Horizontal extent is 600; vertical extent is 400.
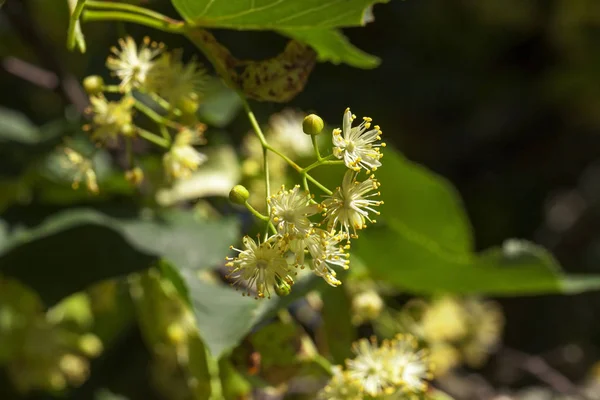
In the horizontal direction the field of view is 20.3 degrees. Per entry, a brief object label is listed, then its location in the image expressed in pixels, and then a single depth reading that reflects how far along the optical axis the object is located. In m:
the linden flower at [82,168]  0.43
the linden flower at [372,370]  0.42
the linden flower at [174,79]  0.41
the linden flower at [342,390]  0.42
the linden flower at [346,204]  0.39
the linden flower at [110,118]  0.42
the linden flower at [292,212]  0.38
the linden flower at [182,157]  0.43
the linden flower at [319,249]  0.39
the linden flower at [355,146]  0.38
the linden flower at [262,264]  0.39
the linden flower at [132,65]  0.41
